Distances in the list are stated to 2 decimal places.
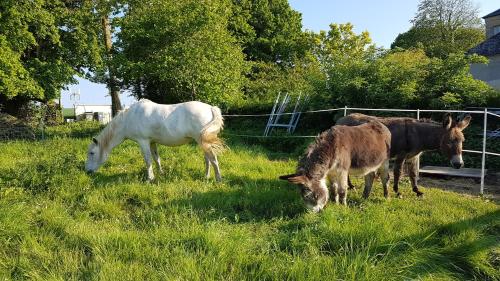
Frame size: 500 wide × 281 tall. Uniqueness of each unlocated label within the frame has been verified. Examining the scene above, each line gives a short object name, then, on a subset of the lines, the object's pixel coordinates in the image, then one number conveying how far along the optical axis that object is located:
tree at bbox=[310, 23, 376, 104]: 12.16
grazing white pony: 7.30
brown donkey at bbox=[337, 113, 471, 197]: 6.52
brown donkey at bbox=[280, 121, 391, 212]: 4.99
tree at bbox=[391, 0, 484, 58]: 38.16
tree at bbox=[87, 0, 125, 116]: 16.64
